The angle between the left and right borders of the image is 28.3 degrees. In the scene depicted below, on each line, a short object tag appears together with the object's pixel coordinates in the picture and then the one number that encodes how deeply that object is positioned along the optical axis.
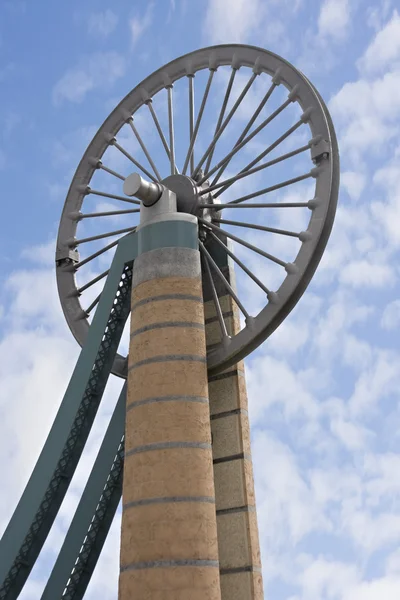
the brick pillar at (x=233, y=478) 21.56
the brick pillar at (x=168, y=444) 19.44
